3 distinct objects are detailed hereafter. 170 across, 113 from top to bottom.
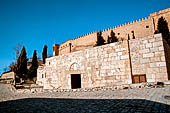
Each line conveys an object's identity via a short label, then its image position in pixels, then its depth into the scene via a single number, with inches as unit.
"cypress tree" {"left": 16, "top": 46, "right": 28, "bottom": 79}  1348.1
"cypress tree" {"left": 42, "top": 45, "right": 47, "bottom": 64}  1743.8
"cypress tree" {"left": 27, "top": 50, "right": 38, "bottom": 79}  1445.6
